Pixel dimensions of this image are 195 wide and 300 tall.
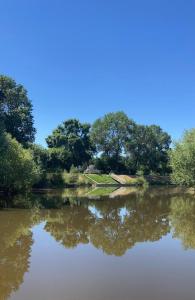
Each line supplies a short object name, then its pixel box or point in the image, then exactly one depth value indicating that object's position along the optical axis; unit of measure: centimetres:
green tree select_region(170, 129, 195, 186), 2428
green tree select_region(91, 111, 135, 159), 5219
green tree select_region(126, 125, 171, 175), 5290
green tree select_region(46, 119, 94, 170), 4329
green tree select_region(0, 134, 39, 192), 1884
